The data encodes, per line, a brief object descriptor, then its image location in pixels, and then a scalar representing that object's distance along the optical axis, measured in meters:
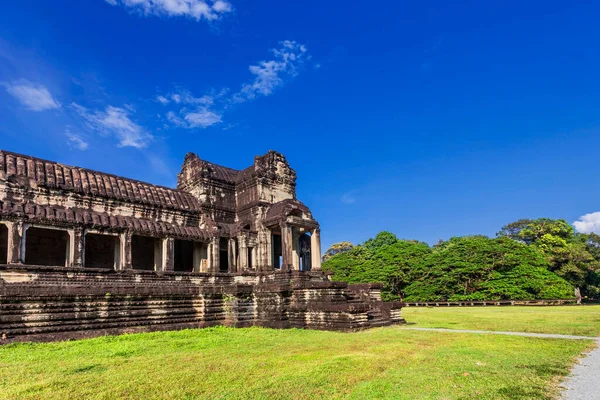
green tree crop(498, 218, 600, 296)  41.22
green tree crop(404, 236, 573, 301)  36.53
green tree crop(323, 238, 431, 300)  43.12
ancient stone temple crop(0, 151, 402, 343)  12.51
